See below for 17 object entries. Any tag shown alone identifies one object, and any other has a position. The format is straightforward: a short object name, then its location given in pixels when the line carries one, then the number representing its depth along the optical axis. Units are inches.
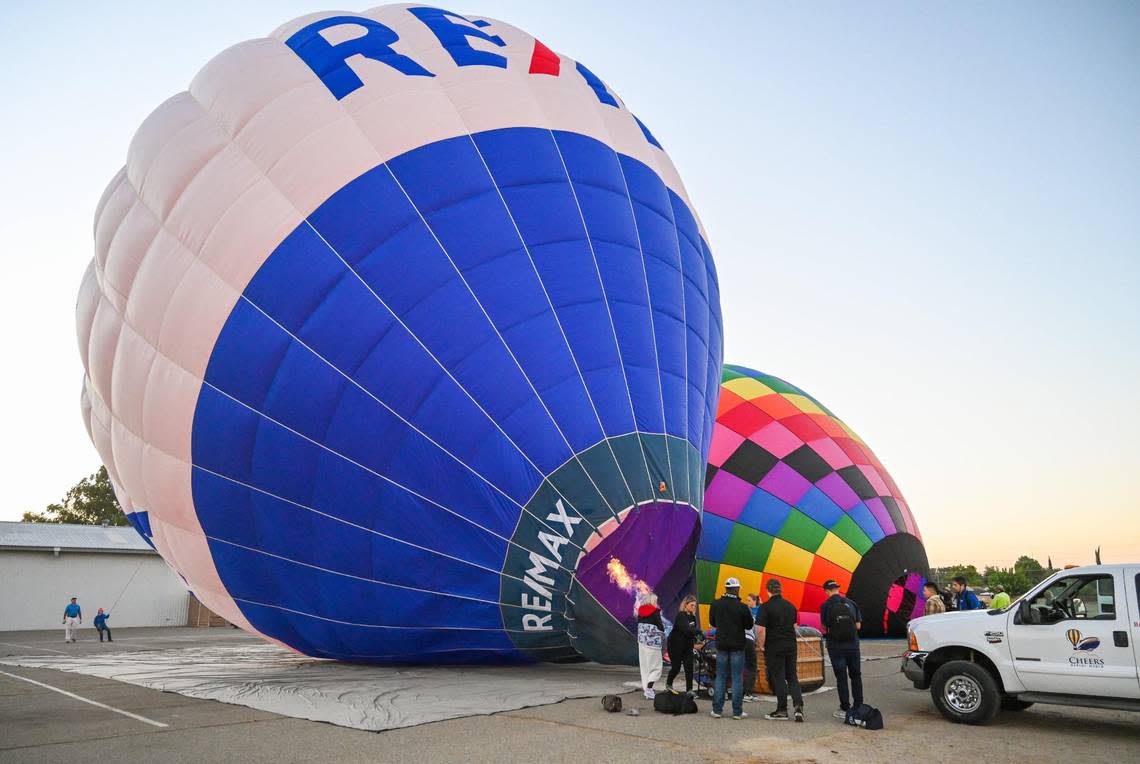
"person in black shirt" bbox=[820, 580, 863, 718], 247.9
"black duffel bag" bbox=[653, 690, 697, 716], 245.8
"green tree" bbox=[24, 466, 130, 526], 1998.0
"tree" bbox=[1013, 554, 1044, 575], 1596.8
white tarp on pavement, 241.8
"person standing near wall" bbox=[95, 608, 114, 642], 721.0
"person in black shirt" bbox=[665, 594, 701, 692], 273.4
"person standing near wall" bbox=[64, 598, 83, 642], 711.7
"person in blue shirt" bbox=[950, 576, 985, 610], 338.0
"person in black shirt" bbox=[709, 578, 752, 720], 250.1
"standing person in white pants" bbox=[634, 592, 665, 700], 265.7
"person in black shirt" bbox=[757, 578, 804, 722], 248.8
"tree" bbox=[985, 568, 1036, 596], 877.5
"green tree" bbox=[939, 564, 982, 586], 922.1
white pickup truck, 225.8
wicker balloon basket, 298.7
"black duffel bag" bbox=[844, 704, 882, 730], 230.8
